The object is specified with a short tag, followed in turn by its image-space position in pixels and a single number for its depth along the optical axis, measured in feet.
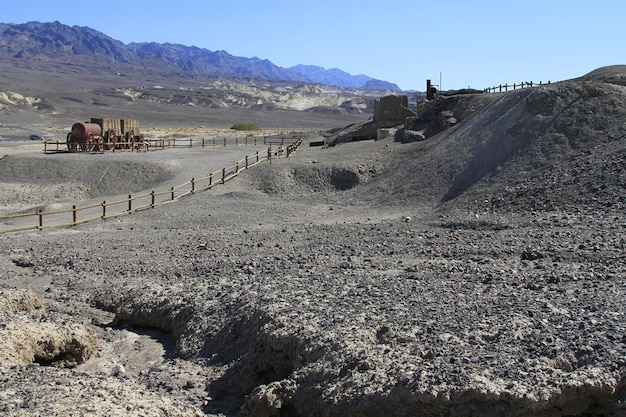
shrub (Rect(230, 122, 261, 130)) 305.73
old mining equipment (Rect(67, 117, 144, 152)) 143.23
